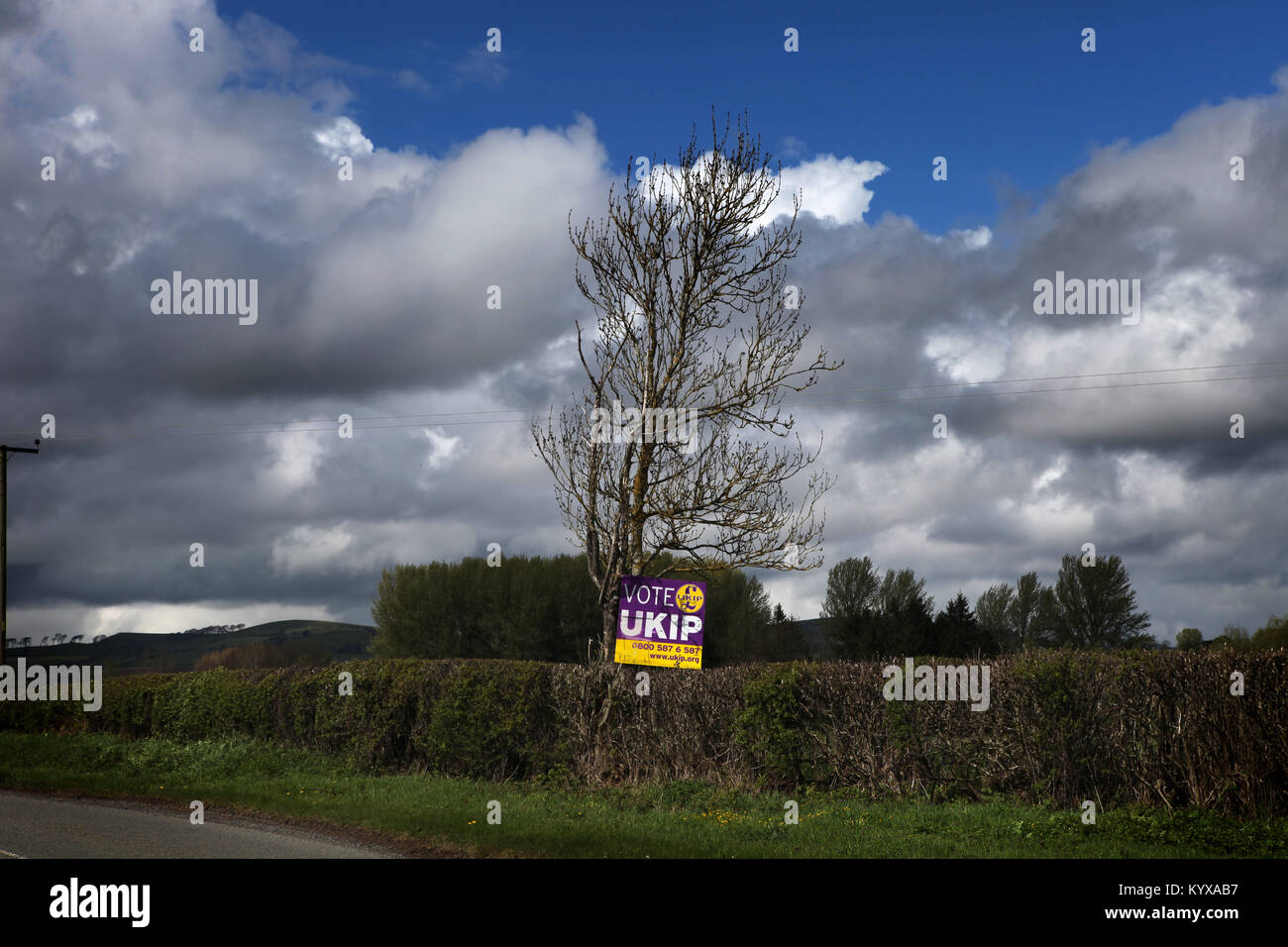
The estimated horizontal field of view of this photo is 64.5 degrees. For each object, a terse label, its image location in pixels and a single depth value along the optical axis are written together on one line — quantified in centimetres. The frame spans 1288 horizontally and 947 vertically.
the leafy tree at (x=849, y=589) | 8206
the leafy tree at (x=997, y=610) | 8244
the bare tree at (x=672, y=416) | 1519
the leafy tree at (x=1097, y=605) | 7856
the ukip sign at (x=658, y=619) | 1507
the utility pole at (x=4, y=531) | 3073
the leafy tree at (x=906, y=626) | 6338
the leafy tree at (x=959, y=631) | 6200
